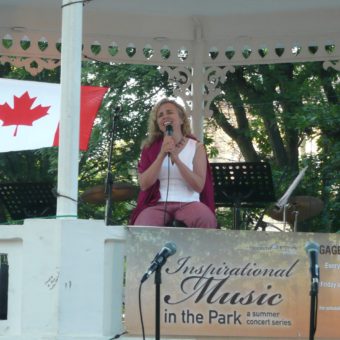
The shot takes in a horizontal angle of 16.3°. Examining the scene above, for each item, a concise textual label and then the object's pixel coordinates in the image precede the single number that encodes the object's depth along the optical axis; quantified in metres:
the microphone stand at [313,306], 5.74
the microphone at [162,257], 5.98
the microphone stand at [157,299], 5.99
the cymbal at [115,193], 11.09
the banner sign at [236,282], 6.83
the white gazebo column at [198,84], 11.83
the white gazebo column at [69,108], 7.13
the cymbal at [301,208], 10.95
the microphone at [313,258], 5.82
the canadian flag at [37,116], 8.75
